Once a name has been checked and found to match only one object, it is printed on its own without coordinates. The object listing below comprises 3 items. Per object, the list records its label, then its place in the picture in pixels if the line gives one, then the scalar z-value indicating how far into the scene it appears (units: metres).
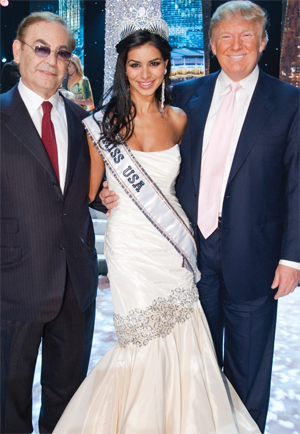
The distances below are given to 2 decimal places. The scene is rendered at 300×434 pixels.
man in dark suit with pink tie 1.52
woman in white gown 1.46
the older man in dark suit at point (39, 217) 1.39
